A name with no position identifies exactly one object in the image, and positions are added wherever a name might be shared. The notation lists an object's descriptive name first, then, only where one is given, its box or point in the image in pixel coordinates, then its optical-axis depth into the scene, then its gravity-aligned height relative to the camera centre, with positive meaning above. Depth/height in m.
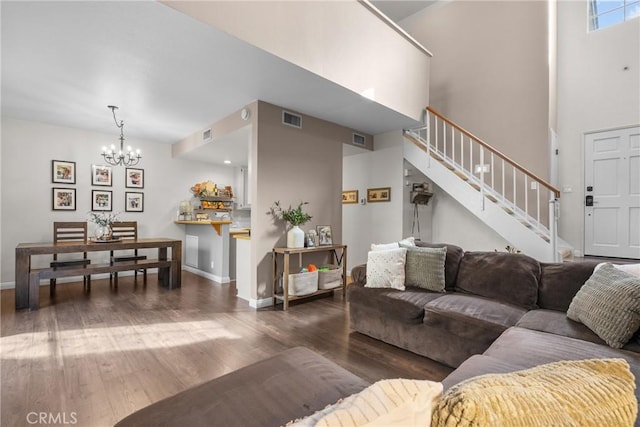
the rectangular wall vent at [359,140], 5.13 +1.35
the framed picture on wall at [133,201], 5.64 +0.30
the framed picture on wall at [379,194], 5.23 +0.41
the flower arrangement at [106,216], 5.24 +0.02
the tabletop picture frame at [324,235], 4.44 -0.27
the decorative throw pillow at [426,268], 2.80 -0.49
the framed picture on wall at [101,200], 5.29 +0.30
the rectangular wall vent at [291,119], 4.11 +1.38
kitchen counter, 5.14 -0.11
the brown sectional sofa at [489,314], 1.62 -0.71
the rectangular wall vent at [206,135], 4.90 +1.36
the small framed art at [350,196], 5.79 +0.41
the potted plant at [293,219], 4.01 -0.03
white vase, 4.01 -0.28
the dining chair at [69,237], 4.53 -0.32
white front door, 4.75 +0.40
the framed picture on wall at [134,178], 5.65 +0.75
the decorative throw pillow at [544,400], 0.54 -0.36
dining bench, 3.59 -0.75
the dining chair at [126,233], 5.09 -0.29
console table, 3.78 -0.74
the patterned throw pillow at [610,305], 1.67 -0.54
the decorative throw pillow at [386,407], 0.54 -0.36
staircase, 4.01 +0.43
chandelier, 4.35 +1.06
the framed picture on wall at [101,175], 5.30 +0.75
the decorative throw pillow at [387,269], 2.85 -0.50
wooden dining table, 3.58 -0.68
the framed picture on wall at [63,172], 4.93 +0.76
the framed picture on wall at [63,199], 4.94 +0.30
